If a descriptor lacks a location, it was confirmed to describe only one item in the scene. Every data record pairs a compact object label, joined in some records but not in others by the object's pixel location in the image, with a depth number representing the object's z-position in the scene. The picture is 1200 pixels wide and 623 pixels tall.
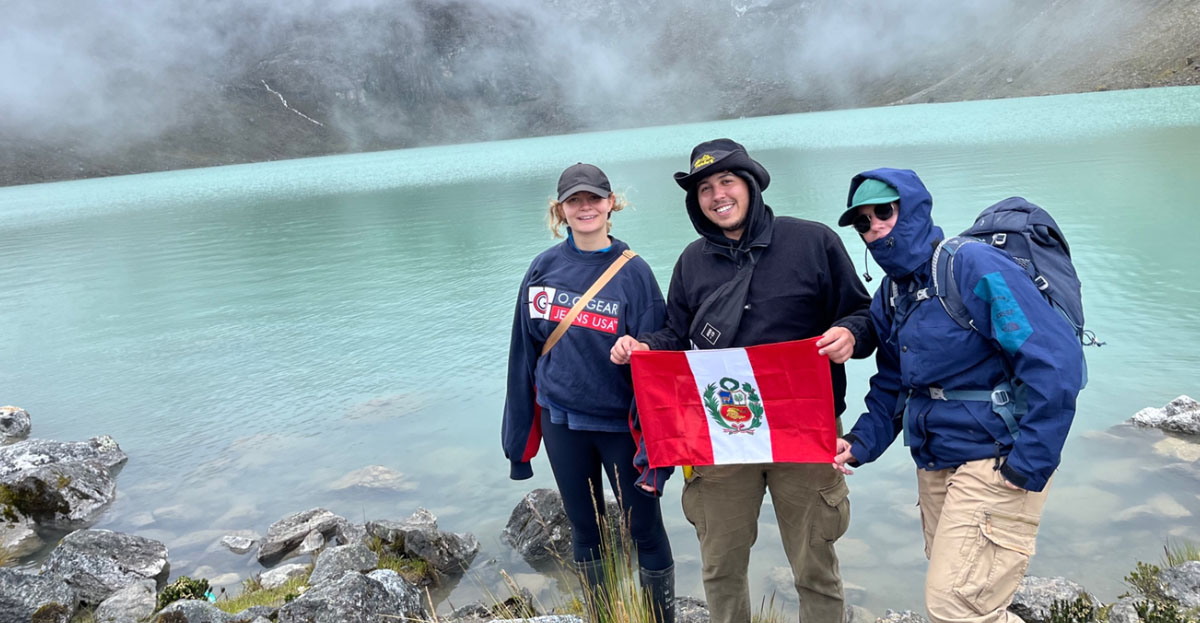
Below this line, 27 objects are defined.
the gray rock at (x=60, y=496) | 8.40
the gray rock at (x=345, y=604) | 4.63
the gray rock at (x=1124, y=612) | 4.18
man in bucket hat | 3.59
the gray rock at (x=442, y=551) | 6.49
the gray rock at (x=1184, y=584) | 4.44
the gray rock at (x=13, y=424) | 10.91
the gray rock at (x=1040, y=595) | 4.71
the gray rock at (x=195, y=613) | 5.00
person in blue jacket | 2.84
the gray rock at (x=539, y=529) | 6.68
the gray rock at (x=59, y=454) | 8.99
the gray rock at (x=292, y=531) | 7.15
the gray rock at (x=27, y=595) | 5.56
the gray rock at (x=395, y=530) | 6.60
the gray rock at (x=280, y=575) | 6.36
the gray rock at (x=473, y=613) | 5.30
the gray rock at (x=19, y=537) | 7.76
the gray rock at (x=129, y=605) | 5.91
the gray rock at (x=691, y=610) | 4.98
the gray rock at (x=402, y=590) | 5.02
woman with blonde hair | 4.05
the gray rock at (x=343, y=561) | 5.99
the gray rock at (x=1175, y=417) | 7.28
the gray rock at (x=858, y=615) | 5.22
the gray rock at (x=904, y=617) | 4.75
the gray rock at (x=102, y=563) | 6.41
